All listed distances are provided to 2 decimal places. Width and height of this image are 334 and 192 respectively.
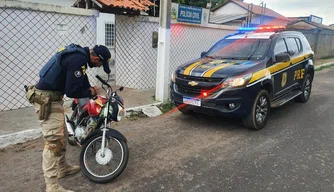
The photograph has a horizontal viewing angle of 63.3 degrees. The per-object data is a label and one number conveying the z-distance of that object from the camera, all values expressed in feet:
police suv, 14.76
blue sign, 23.72
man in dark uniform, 8.87
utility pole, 19.77
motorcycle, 10.41
